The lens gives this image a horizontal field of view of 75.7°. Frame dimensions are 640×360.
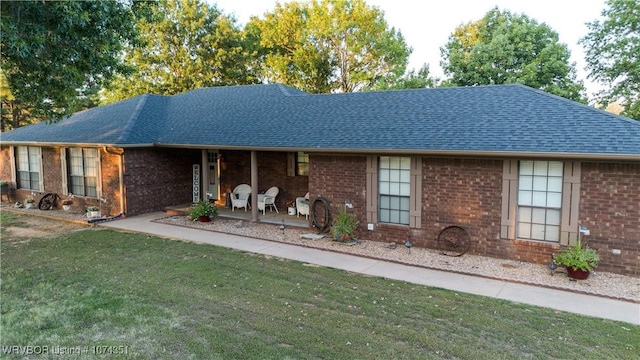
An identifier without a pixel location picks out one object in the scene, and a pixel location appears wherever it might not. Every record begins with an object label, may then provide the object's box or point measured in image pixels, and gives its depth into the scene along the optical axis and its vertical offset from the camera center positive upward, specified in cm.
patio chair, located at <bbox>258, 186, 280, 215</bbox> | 1386 -150
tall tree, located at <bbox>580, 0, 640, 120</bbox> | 2189 +576
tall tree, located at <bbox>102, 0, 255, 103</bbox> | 3062 +757
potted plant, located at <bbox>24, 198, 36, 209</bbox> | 1605 -195
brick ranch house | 809 -15
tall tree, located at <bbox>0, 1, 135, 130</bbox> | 686 +210
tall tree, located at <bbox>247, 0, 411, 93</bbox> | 3111 +843
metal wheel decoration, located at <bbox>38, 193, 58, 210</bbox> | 1559 -178
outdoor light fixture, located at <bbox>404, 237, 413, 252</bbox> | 941 -205
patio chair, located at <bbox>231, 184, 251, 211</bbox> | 1455 -152
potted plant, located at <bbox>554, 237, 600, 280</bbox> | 747 -194
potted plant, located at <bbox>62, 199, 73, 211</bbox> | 1510 -183
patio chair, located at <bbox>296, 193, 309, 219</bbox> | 1288 -160
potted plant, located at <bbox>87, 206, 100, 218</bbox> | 1373 -193
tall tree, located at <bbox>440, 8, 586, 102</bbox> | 2166 +511
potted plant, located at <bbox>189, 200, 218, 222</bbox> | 1298 -182
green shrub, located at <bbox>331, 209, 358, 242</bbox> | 1032 -186
